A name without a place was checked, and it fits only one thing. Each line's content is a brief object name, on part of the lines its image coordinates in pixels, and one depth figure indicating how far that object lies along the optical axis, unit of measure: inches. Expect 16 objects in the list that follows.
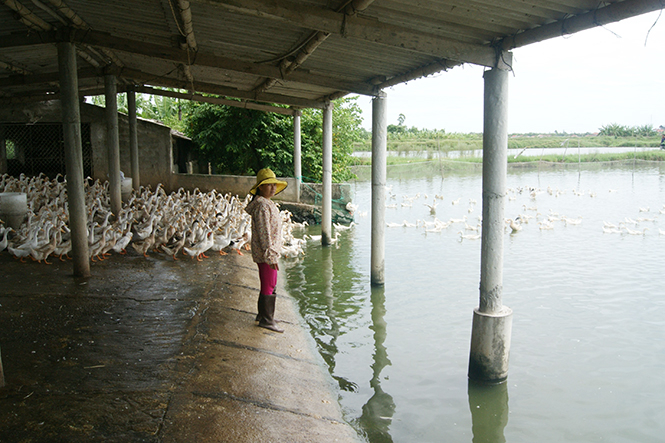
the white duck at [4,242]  307.0
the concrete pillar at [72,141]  256.4
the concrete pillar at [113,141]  400.8
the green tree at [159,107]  1048.2
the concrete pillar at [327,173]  483.2
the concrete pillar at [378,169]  332.2
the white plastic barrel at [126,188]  525.0
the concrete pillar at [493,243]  191.5
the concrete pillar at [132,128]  542.6
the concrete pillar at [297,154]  620.1
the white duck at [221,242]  380.3
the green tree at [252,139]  780.0
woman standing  197.6
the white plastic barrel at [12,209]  354.6
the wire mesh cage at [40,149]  661.3
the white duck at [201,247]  348.8
